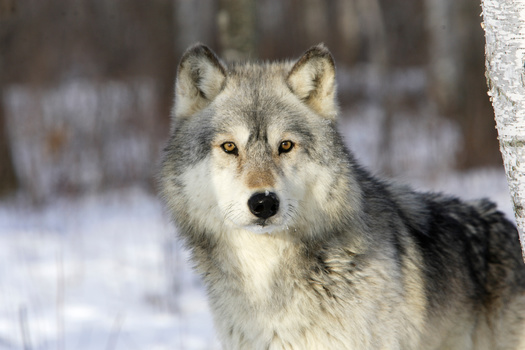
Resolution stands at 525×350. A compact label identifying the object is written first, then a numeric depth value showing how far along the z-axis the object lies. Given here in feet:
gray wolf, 19.51
